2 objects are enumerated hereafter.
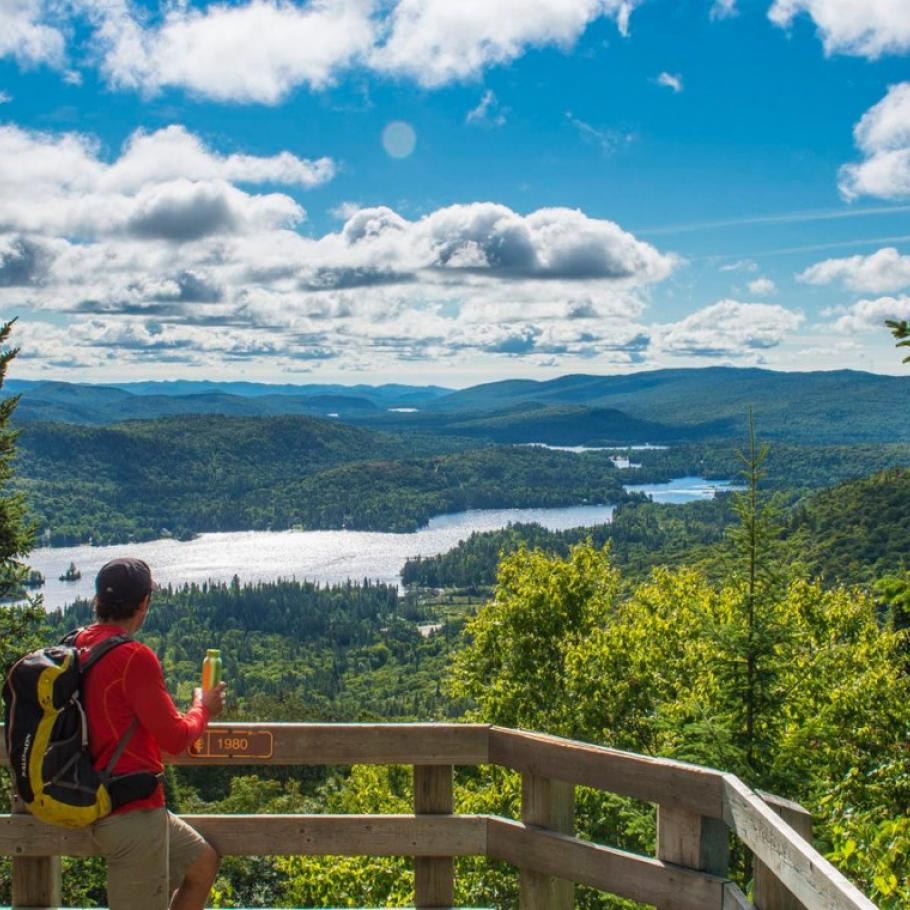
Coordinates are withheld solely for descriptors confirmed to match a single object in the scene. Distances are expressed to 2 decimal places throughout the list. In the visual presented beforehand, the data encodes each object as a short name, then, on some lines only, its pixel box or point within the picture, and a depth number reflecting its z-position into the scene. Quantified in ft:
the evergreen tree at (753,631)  36.94
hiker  12.95
